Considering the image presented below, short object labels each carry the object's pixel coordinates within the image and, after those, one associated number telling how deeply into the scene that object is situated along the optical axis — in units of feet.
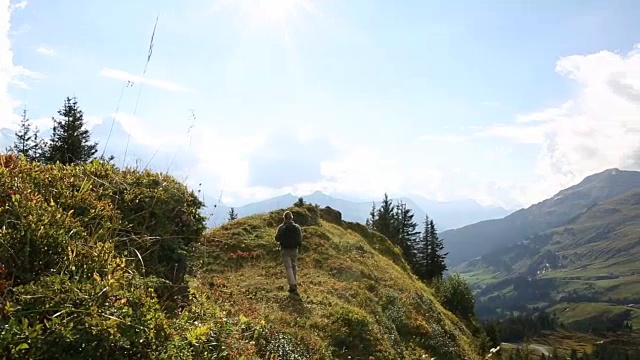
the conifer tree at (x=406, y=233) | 239.17
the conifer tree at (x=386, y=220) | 239.50
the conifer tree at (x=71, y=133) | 119.64
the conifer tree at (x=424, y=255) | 230.07
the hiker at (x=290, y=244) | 56.29
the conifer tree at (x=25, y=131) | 142.07
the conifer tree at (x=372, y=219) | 266.14
